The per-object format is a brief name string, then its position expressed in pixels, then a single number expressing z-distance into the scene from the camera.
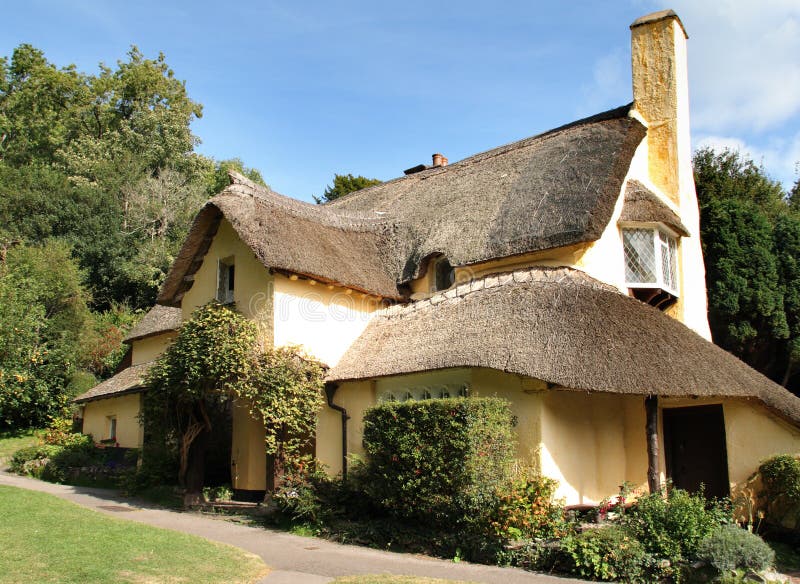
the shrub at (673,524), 10.46
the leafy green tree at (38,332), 25.27
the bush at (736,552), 9.66
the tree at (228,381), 15.38
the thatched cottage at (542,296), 12.98
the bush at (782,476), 12.10
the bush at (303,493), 14.05
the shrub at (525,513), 11.51
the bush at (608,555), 10.21
